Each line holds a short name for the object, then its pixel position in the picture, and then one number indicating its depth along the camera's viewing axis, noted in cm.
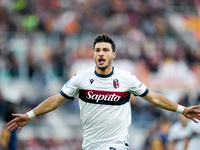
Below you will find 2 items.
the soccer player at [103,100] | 1213
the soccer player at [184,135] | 1769
